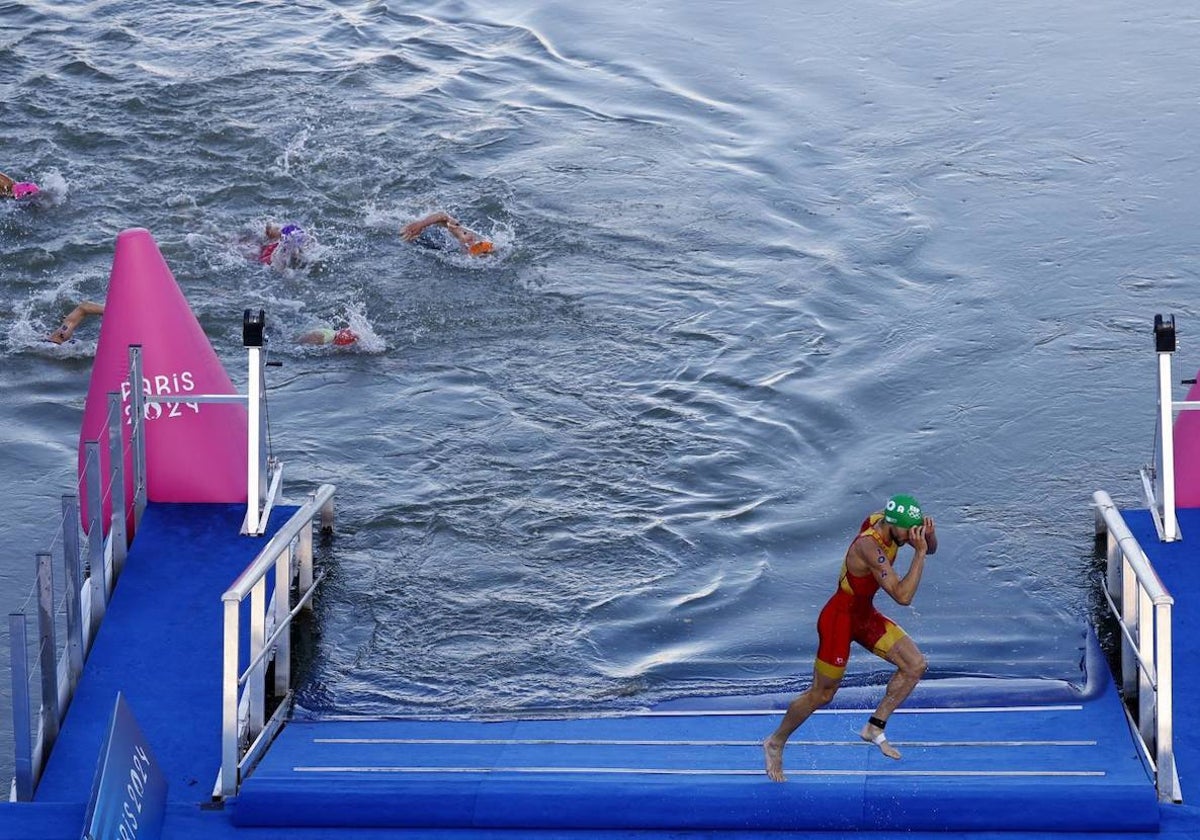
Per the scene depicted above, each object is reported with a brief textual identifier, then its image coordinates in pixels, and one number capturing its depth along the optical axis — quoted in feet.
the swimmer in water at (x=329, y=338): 101.45
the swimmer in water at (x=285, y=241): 109.50
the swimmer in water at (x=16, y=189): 119.75
